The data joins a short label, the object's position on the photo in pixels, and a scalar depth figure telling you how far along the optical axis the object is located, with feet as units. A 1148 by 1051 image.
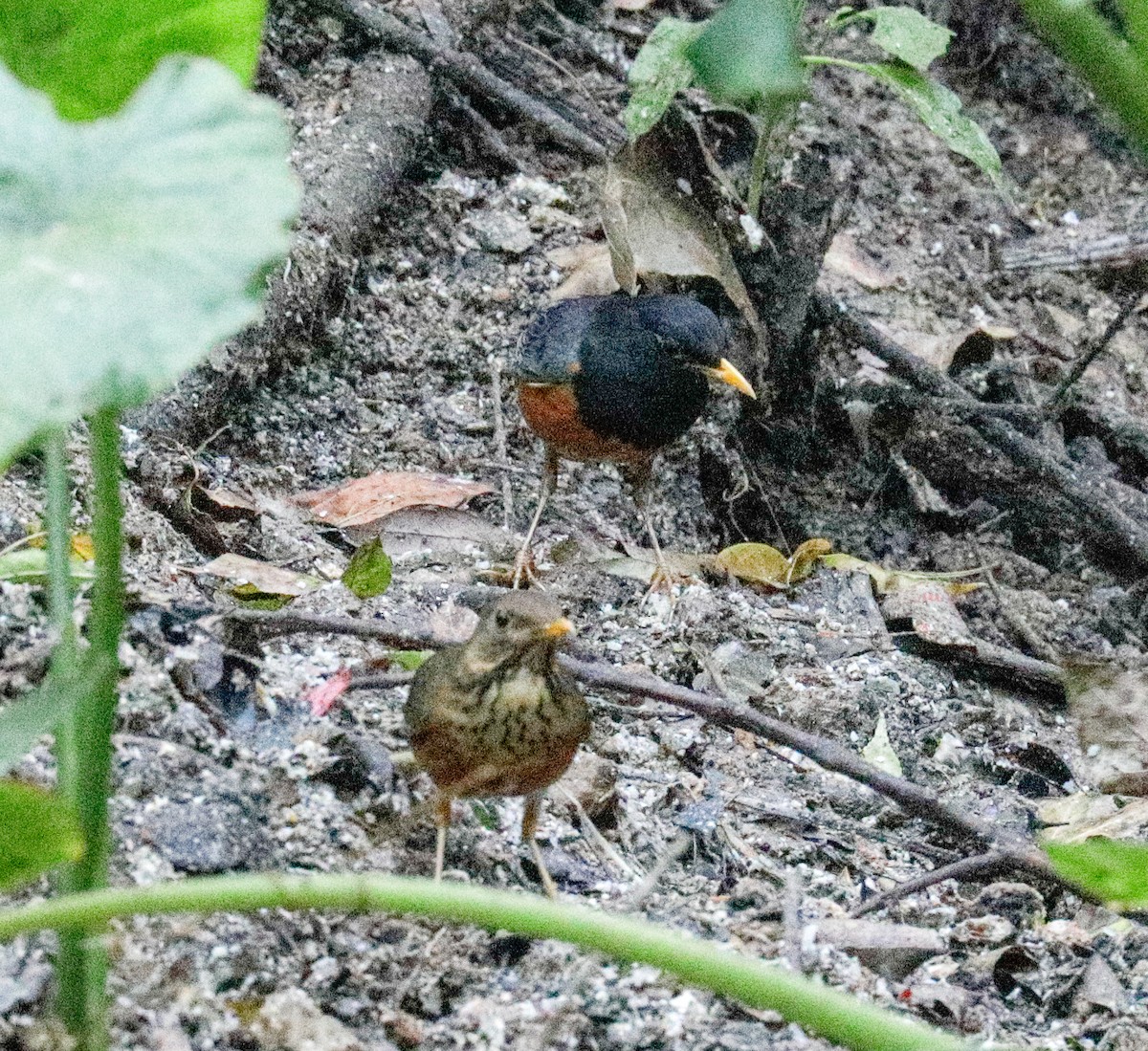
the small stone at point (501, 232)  38.60
